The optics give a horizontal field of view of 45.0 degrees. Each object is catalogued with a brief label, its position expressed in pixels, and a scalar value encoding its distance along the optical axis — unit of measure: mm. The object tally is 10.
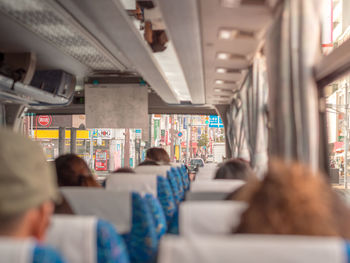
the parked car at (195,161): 23077
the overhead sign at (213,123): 22491
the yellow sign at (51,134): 29278
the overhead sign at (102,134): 26508
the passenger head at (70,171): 3652
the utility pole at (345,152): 19359
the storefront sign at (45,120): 28797
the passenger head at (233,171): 4273
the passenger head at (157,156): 7462
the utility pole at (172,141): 27769
